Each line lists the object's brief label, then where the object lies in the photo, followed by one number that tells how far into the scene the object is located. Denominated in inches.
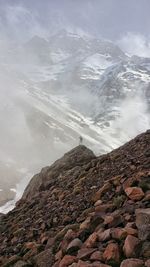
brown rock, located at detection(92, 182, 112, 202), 264.9
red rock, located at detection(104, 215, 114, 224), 202.4
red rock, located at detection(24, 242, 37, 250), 239.6
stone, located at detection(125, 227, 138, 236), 179.1
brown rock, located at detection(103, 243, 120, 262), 168.4
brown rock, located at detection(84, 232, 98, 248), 189.8
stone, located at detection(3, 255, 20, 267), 232.2
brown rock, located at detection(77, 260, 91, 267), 166.5
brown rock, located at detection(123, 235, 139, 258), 167.4
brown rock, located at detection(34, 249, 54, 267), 206.8
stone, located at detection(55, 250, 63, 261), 201.5
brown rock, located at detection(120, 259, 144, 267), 156.3
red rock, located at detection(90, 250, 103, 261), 172.6
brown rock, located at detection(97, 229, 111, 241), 185.1
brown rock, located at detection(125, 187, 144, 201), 219.5
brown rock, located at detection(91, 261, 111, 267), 163.2
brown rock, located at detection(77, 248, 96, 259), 180.1
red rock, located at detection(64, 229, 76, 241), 213.3
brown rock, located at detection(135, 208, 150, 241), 174.3
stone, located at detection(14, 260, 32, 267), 216.9
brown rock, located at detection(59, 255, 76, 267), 184.7
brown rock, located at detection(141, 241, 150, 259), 163.3
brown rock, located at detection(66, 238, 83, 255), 196.4
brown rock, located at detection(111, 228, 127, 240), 179.3
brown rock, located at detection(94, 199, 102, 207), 252.0
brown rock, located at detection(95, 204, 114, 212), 226.4
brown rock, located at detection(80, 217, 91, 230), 215.6
